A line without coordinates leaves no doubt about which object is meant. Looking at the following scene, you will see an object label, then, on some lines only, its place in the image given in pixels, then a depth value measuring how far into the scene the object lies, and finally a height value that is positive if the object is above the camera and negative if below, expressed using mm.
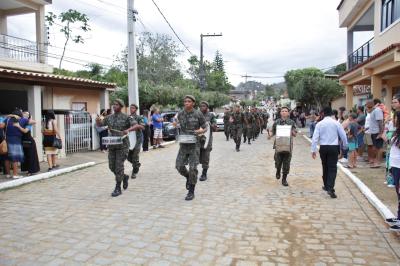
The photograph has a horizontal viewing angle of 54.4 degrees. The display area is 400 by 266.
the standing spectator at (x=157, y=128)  16203 -575
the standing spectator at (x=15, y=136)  8609 -456
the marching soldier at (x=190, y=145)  6875 -554
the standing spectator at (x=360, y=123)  10903 -306
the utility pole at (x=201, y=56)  36144 +5385
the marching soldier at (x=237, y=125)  14586 -432
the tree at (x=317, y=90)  30266 +1809
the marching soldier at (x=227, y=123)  19500 -484
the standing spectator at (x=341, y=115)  12008 -79
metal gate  13379 -585
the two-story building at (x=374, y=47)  12789 +2954
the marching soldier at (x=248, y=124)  17591 -478
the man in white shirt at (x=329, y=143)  7078 -560
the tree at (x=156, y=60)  41719 +5916
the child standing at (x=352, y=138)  10406 -687
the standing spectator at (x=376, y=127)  9727 -375
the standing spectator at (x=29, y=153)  9078 -908
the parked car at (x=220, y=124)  28859 -768
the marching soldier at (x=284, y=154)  8102 -860
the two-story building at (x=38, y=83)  13328 +1192
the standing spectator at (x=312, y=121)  19134 -403
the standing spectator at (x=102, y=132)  14241 -648
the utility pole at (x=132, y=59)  14922 +2135
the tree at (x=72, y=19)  35094 +8687
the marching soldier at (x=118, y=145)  7180 -476
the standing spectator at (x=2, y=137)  8745 -480
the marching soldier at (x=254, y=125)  19431 -581
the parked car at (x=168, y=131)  20125 -878
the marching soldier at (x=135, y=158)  9070 -1019
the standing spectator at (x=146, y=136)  15094 -853
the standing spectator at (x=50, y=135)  9773 -495
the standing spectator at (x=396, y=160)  4828 -610
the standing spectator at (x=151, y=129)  16561 -649
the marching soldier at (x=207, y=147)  8656 -751
